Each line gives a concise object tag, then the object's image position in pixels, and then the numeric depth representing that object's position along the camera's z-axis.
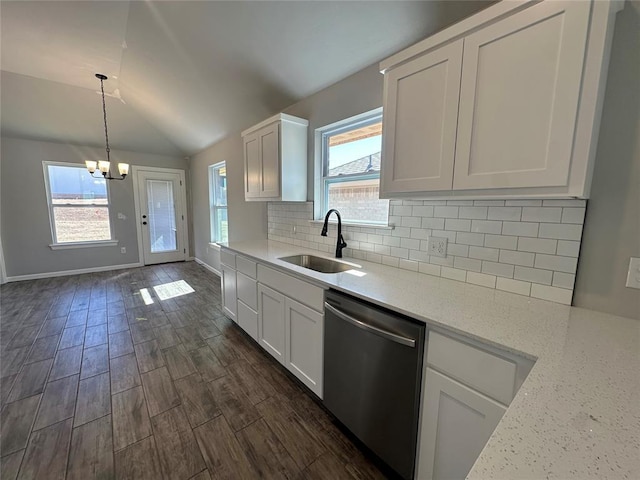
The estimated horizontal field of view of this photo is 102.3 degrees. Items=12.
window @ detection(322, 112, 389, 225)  2.12
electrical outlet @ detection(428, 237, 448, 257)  1.63
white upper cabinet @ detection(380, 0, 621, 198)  0.91
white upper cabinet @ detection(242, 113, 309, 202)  2.51
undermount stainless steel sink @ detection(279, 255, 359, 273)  2.08
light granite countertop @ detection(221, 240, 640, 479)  0.47
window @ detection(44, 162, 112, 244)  4.58
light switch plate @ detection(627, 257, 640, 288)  1.07
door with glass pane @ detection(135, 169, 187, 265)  5.45
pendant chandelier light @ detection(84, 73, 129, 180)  3.39
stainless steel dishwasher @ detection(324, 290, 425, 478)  1.16
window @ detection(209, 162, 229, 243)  4.93
